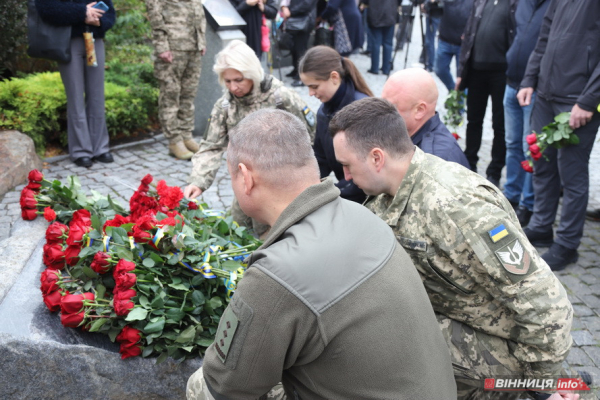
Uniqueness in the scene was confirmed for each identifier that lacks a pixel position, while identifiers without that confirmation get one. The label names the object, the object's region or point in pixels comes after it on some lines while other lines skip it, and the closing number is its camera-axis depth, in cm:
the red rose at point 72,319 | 253
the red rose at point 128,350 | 255
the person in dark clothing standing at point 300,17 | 880
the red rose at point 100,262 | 267
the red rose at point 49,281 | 265
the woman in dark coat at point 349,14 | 952
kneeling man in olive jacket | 158
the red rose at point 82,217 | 302
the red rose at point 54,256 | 282
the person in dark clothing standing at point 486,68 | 548
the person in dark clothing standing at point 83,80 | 557
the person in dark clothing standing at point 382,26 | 984
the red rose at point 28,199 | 341
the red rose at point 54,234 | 295
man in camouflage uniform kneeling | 210
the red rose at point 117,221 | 303
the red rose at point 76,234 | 280
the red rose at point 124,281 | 251
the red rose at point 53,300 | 262
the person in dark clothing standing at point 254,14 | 764
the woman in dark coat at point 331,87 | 366
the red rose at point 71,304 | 252
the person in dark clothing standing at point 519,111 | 512
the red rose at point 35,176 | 351
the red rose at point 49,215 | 321
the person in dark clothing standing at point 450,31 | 724
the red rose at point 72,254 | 278
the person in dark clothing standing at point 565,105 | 412
